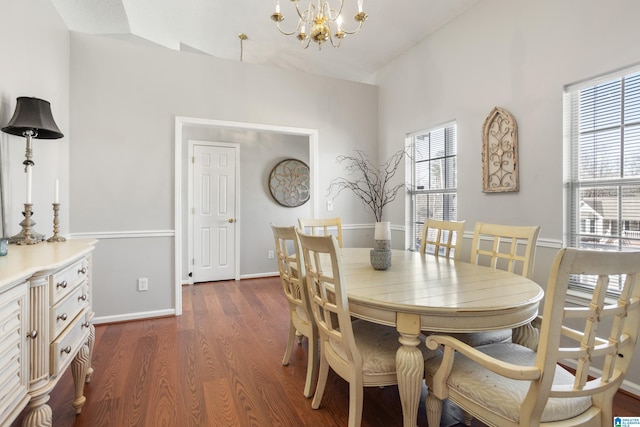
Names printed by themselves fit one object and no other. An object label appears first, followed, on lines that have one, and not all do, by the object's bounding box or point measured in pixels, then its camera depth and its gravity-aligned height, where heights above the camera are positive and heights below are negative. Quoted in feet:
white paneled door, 15.39 -0.12
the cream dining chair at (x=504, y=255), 5.50 -0.87
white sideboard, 3.35 -1.44
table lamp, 5.79 +1.54
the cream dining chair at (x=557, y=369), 3.04 -1.72
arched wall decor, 8.48 +1.66
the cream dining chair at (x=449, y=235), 7.68 -0.54
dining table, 4.18 -1.27
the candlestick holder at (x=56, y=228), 6.31 -0.39
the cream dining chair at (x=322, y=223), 8.88 -0.37
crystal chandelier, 6.61 +4.05
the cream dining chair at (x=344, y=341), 4.55 -2.14
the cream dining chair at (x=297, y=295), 6.18 -1.78
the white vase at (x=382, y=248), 6.27 -0.74
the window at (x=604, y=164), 6.51 +1.06
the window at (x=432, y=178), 10.94 +1.24
